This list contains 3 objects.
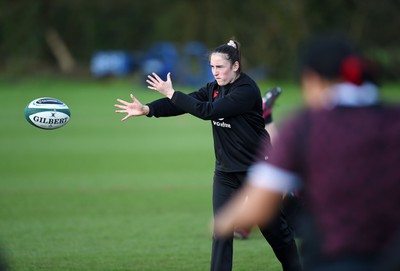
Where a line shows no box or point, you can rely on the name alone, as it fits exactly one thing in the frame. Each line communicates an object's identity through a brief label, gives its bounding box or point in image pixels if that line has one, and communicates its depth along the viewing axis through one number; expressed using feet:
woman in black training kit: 45.85
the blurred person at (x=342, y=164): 24.27
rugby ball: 52.80
